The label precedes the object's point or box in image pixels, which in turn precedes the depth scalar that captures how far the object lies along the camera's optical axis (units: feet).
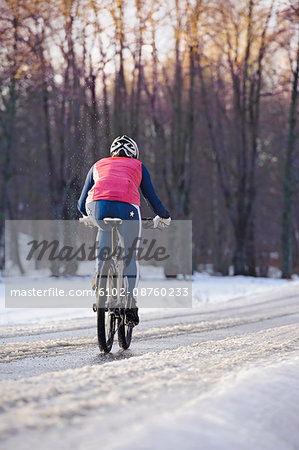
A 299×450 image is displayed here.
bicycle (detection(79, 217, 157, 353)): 40.68
